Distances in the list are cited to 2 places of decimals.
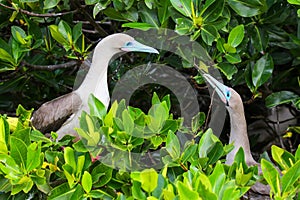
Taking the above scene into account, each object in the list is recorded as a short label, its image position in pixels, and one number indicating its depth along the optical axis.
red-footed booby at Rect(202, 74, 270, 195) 6.18
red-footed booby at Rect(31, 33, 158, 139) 6.40
